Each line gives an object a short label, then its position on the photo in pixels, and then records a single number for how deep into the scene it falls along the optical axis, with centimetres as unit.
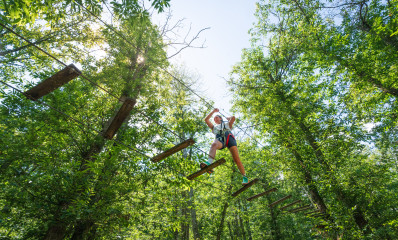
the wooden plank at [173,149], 354
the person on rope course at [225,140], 460
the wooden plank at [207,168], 394
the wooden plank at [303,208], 893
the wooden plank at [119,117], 292
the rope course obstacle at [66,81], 243
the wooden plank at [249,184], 500
